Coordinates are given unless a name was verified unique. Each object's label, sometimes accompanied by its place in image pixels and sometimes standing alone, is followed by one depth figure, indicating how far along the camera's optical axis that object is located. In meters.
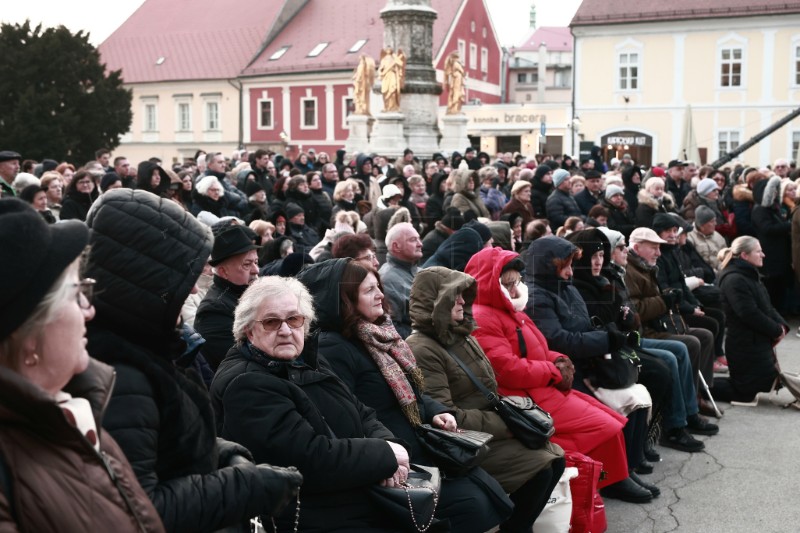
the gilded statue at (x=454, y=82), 25.91
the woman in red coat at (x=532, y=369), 5.60
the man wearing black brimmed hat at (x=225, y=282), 4.64
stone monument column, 22.77
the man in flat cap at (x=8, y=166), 9.81
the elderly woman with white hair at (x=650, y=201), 10.98
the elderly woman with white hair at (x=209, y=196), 10.64
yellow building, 40.19
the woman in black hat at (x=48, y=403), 1.88
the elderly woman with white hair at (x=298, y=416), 3.49
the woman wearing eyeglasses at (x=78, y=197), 9.65
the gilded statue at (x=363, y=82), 25.36
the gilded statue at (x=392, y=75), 22.55
